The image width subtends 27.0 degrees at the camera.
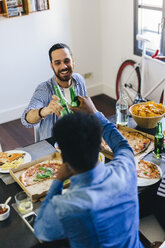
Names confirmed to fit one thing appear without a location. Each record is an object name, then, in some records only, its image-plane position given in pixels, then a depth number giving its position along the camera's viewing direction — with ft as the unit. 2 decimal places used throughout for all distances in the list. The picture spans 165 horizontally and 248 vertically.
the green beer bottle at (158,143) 6.86
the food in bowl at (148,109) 7.83
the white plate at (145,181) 6.01
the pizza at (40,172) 6.12
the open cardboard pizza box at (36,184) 5.72
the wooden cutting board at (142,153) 6.82
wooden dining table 4.93
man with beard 8.14
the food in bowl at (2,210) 5.41
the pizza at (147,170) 6.24
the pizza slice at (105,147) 6.88
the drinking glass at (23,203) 5.48
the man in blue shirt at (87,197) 3.67
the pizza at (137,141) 7.06
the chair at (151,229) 6.27
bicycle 12.92
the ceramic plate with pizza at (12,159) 6.66
